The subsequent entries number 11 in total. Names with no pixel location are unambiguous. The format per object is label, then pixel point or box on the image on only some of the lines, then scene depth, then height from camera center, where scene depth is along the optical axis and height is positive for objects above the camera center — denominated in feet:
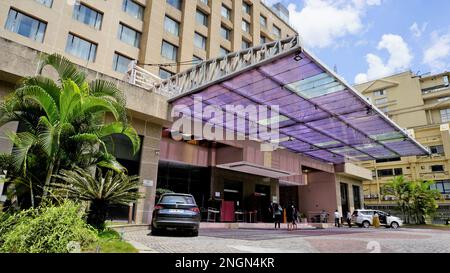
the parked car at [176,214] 32.24 -0.88
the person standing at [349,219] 87.75 -2.01
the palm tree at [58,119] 26.04 +7.70
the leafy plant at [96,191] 26.94 +1.09
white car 89.76 -1.84
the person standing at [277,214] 65.67 -1.00
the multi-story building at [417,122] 141.90 +50.51
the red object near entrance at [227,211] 69.51 -0.83
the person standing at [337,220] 85.61 -2.36
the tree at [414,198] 106.22 +6.02
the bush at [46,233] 15.96 -1.83
